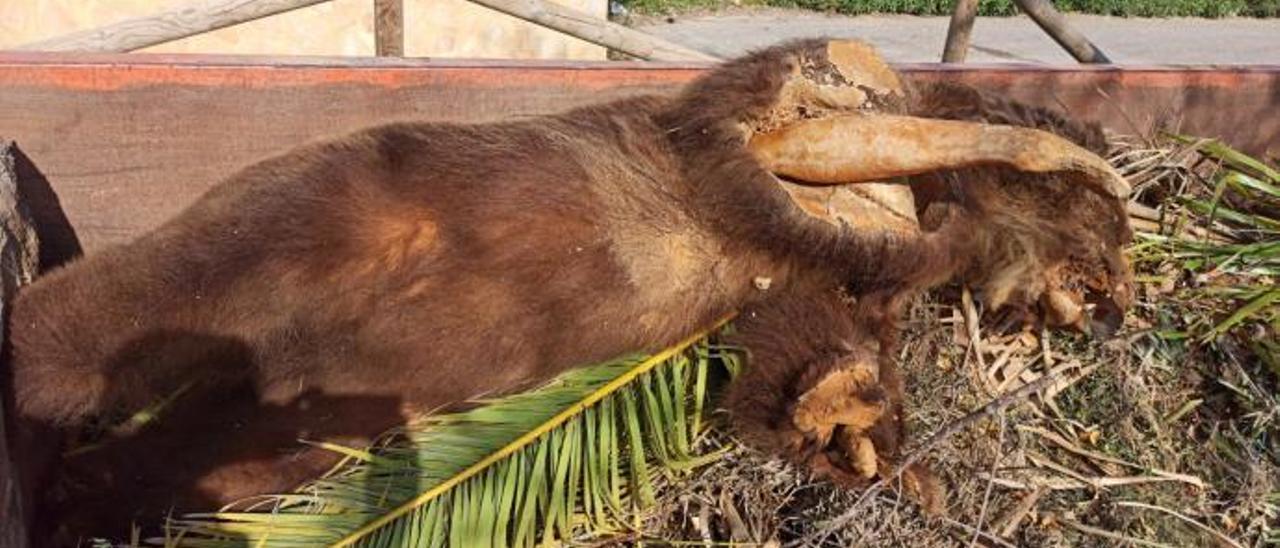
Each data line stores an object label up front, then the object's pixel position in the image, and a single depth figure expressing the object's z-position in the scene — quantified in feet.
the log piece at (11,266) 9.39
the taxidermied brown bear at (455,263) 10.18
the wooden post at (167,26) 14.67
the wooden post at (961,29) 18.51
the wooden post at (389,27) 16.51
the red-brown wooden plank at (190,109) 12.25
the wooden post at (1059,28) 18.02
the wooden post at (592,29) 16.38
